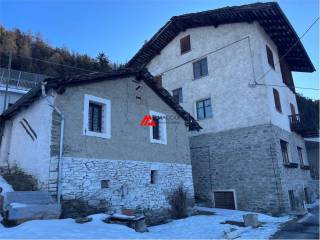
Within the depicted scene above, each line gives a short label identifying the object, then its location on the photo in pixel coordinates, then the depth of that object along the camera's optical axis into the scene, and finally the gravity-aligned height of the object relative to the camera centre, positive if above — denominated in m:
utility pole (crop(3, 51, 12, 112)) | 18.44 +6.09
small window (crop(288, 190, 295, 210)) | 13.51 -1.15
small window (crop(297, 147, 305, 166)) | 17.20 +1.20
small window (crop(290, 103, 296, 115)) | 17.45 +4.12
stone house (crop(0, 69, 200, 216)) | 8.46 +1.45
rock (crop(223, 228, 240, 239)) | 7.48 -1.53
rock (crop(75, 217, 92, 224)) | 7.41 -0.95
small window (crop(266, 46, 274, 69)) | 15.52 +6.64
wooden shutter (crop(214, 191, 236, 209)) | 14.25 -1.14
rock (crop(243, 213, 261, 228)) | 9.21 -1.43
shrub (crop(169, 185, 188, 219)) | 11.55 -0.99
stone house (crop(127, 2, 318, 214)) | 13.35 +4.00
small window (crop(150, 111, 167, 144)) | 12.23 +2.33
